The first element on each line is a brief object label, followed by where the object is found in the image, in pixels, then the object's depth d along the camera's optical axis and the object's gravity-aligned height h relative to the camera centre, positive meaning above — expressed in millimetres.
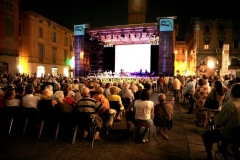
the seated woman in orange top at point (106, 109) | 5398 -1039
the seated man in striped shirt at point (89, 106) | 4648 -767
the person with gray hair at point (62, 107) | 4756 -817
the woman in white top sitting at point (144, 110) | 4878 -909
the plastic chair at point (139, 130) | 4894 -1407
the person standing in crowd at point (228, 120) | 3100 -729
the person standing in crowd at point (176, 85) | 11477 -639
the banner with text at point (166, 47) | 18016 +2443
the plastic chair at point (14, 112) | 5281 -1056
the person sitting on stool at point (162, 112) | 5016 -978
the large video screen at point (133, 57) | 23047 +1920
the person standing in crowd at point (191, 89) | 8891 -715
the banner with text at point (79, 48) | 20984 +2652
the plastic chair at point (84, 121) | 4504 -1087
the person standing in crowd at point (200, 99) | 6477 -816
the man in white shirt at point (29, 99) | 5367 -720
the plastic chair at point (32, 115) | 5071 -1087
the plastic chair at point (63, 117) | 4734 -1054
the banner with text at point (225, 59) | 14470 +1113
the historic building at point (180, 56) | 57031 +5128
